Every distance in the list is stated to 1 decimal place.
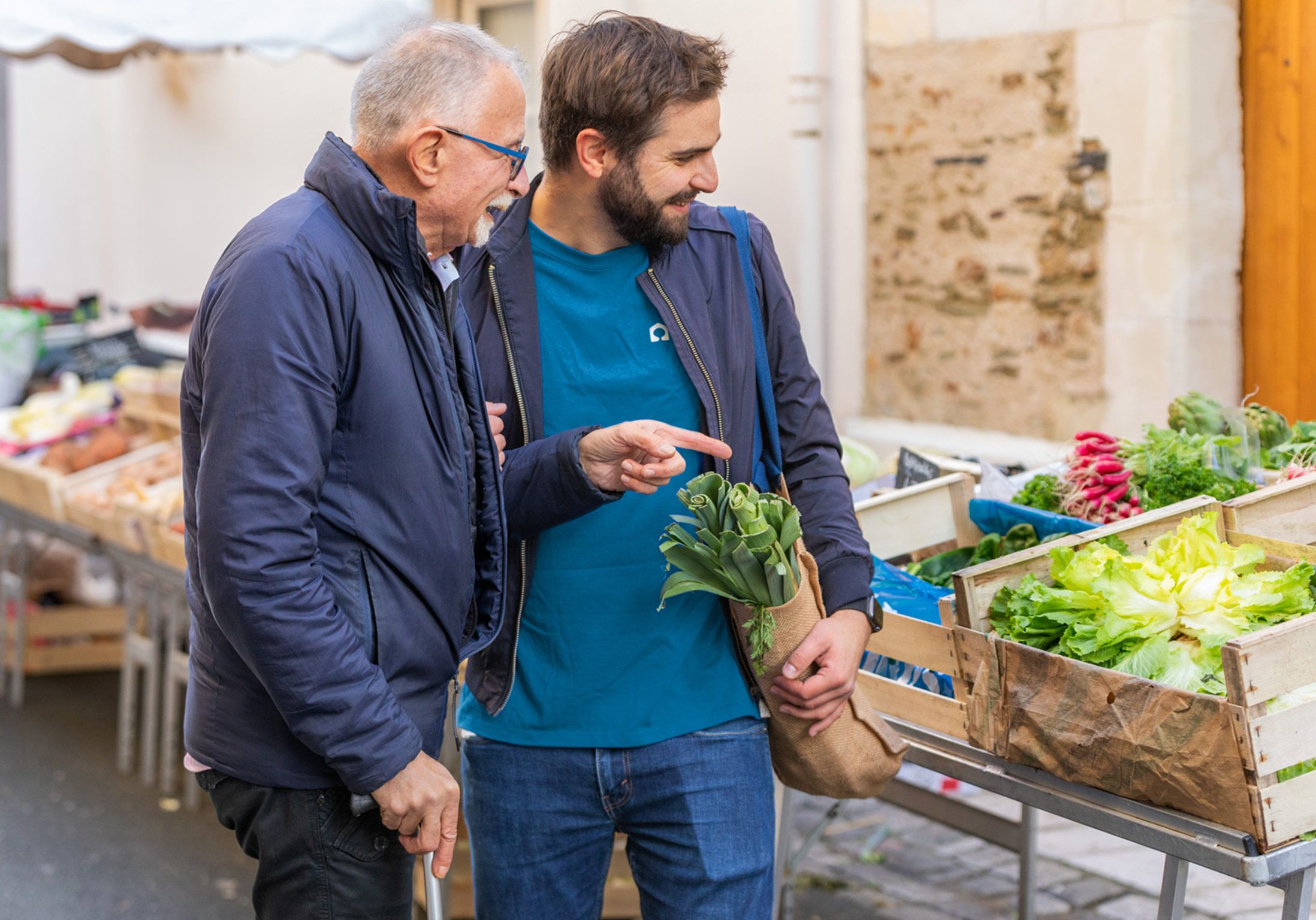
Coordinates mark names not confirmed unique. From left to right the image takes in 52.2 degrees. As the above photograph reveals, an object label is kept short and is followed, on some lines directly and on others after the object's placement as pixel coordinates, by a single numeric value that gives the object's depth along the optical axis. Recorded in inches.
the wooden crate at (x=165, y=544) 194.5
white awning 273.7
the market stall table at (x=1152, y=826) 80.4
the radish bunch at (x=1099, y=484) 120.8
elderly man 67.5
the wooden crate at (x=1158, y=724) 79.9
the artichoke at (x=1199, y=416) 130.1
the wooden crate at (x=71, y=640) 265.7
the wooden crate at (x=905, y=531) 108.0
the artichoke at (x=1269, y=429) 132.0
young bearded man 85.7
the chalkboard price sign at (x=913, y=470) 136.5
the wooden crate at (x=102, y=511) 208.7
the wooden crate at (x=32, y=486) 230.4
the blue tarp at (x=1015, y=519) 116.1
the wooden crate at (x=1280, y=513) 104.0
